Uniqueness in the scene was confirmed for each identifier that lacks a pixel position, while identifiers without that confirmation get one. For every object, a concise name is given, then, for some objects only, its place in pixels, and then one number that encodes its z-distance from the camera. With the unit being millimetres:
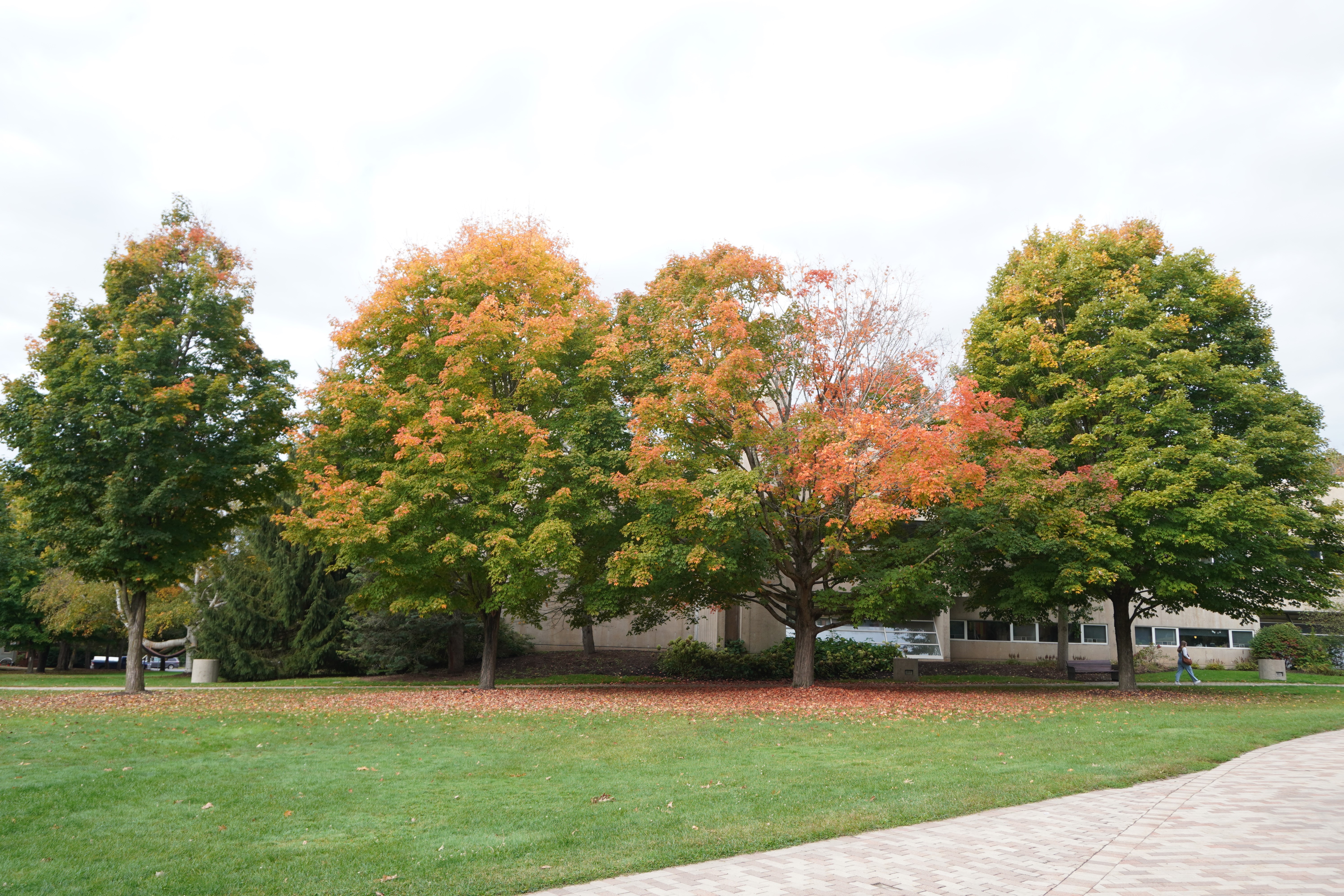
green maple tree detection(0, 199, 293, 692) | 20203
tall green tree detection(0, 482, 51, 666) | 34969
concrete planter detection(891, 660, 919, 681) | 27781
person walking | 29406
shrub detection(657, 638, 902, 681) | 28625
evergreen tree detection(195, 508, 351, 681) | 30094
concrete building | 35094
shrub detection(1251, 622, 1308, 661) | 35781
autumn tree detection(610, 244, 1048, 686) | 18359
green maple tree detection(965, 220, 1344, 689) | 20469
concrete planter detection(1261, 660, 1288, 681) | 30516
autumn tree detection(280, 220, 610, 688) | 20016
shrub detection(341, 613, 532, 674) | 29203
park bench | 29844
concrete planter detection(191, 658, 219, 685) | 29047
